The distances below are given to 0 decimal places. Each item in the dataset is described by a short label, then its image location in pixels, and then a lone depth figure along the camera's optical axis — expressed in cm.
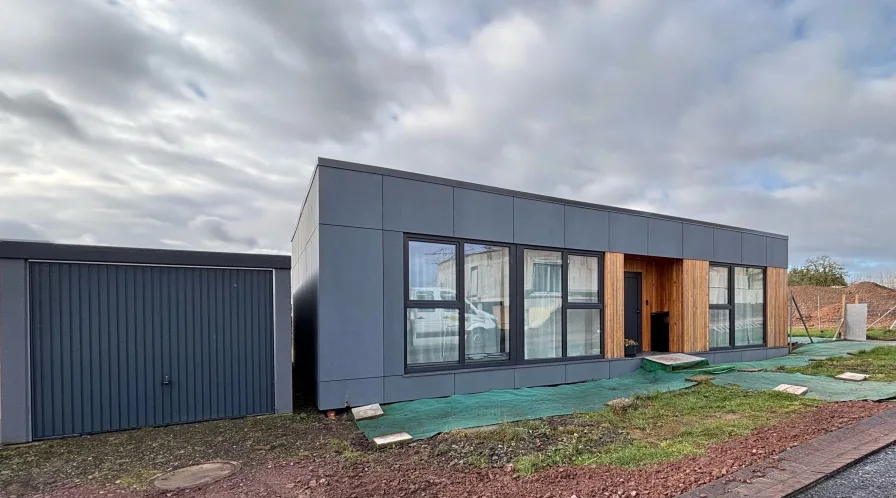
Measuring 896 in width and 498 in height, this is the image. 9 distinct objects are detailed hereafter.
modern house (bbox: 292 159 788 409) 564
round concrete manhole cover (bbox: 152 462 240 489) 342
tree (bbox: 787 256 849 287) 2947
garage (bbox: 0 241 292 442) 444
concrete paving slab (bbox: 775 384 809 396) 595
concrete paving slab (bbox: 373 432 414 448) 419
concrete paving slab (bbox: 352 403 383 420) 520
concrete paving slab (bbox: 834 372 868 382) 675
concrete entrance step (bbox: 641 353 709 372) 792
